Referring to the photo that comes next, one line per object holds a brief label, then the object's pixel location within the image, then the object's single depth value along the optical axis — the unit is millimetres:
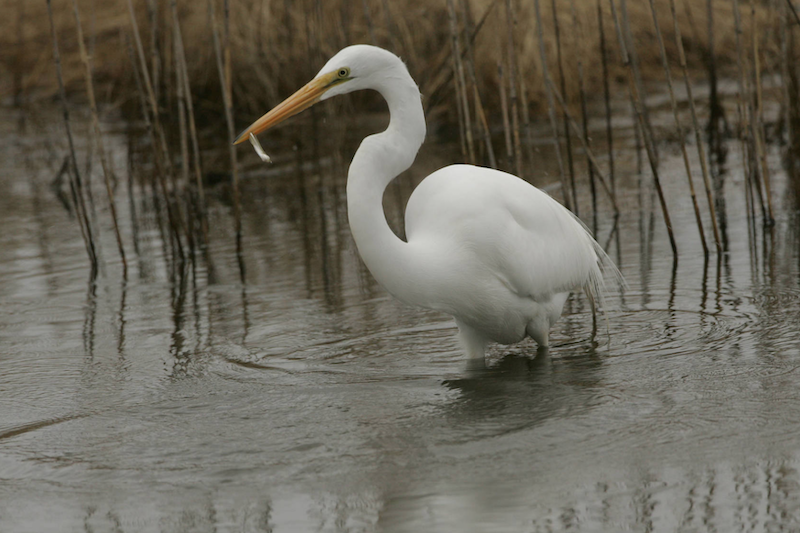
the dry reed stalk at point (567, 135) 11641
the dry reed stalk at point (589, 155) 11718
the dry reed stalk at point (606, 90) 12117
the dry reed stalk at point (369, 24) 12203
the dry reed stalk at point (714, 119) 16319
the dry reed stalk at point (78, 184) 11060
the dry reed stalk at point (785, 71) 11550
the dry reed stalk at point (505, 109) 11406
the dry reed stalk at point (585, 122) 12117
